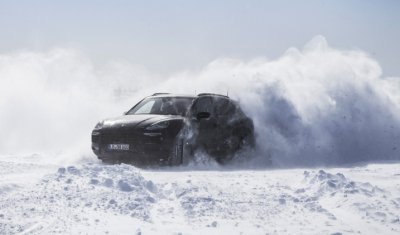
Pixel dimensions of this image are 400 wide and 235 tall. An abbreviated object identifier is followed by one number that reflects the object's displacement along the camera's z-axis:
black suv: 19.67
